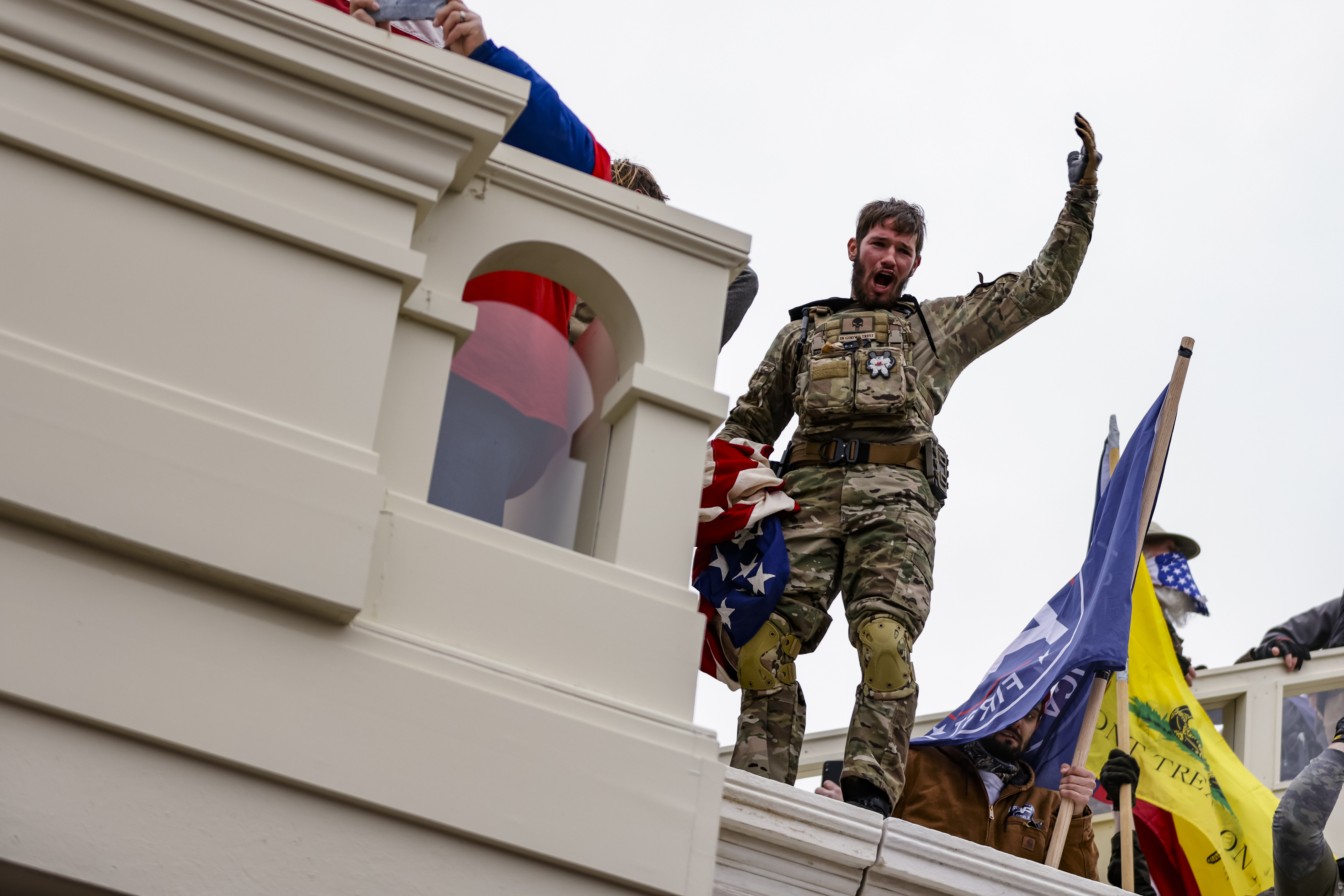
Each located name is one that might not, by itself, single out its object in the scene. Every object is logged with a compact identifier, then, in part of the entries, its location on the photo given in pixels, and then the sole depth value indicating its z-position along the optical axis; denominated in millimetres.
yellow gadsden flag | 6770
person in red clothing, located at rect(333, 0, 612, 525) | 4312
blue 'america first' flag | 6016
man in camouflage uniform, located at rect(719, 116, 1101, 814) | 4930
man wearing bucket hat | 8508
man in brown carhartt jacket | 6172
